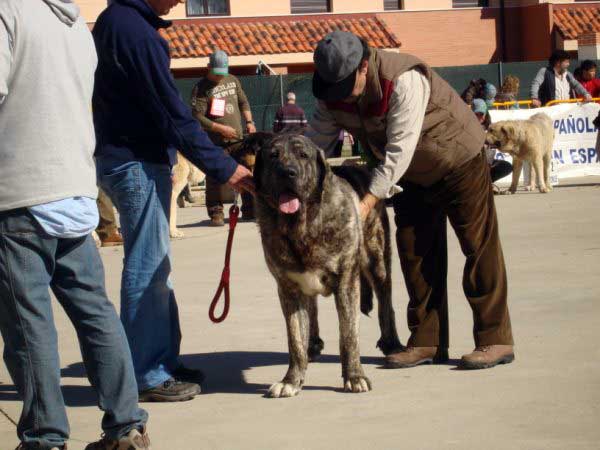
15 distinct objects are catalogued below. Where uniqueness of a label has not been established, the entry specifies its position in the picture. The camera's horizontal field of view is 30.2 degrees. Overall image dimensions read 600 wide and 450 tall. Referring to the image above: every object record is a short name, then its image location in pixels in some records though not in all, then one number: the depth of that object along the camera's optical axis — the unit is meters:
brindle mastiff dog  5.49
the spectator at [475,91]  17.80
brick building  31.41
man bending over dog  5.63
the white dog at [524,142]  15.70
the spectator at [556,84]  18.05
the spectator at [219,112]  13.50
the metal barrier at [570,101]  17.86
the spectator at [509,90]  19.80
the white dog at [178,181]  12.48
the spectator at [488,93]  17.97
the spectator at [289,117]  22.72
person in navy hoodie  5.37
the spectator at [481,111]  16.20
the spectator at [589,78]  18.67
